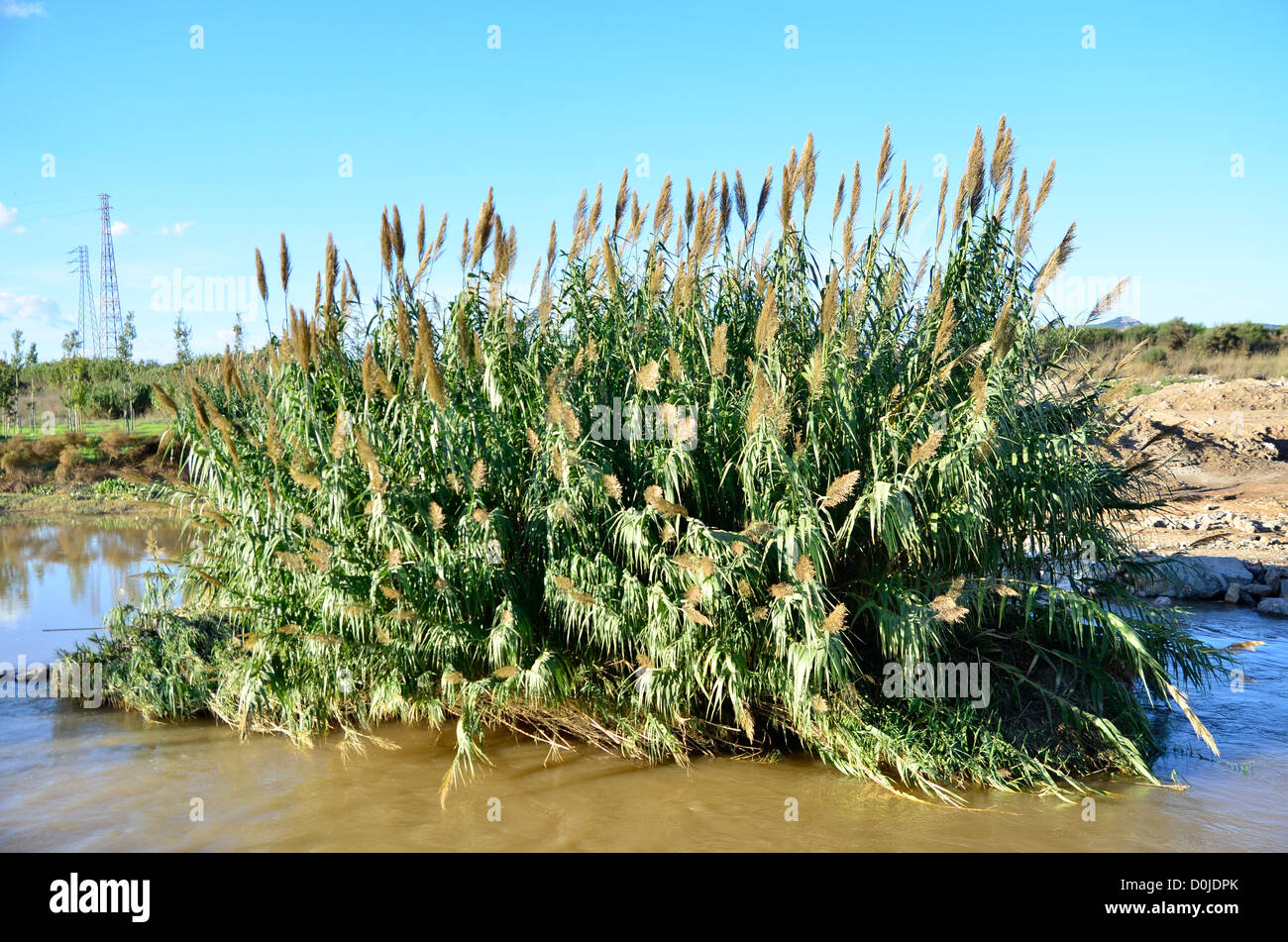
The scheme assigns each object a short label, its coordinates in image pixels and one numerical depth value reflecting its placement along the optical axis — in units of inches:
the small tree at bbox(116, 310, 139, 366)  1216.8
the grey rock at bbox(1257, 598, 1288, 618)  356.5
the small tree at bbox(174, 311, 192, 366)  1117.5
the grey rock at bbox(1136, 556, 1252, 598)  381.1
